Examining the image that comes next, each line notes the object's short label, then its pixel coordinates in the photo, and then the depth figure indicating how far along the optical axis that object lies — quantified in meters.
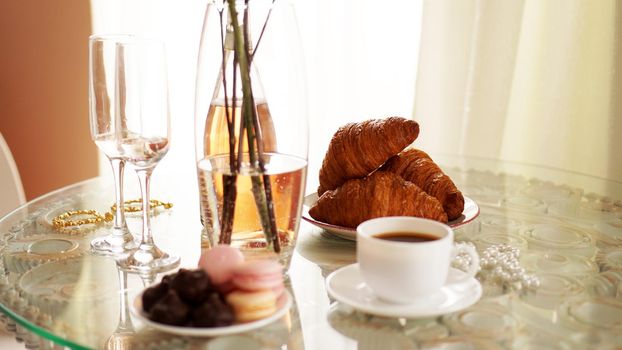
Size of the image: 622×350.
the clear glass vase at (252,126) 0.94
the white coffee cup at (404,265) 0.83
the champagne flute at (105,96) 1.03
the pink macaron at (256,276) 0.80
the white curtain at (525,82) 1.72
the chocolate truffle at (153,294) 0.81
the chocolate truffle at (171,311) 0.77
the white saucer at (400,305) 0.84
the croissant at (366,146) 1.15
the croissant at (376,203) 1.08
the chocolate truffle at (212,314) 0.77
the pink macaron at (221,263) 0.82
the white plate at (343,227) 1.07
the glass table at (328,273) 0.81
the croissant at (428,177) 1.15
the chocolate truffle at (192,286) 0.79
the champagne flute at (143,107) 1.01
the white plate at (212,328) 0.76
